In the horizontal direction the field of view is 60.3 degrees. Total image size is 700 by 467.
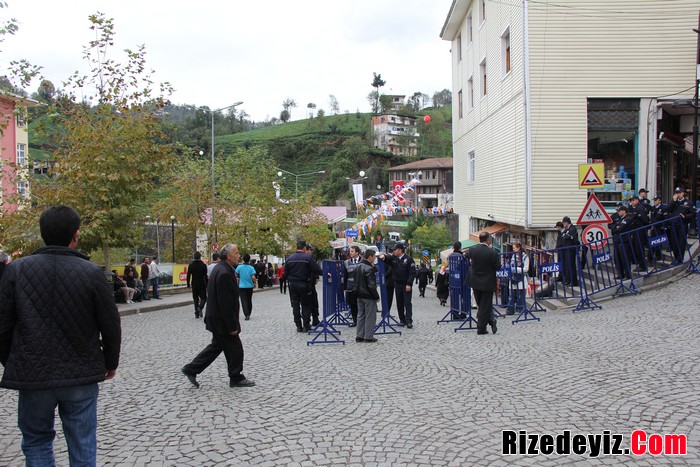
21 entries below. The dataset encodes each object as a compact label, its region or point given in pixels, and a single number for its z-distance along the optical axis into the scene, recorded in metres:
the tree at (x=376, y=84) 168.38
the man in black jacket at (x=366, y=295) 10.83
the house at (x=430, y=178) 99.69
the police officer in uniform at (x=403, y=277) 12.92
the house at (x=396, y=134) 132.12
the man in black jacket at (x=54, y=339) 3.80
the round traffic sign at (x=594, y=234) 13.92
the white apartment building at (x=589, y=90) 18.38
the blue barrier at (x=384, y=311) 12.13
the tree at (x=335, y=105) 178.50
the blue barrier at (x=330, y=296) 11.22
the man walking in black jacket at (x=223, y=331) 7.51
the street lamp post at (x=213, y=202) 33.86
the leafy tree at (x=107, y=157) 18.42
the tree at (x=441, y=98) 183.50
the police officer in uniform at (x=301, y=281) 11.99
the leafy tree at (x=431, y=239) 58.88
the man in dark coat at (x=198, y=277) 15.67
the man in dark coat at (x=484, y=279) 11.24
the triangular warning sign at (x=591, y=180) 14.05
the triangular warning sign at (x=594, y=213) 13.74
